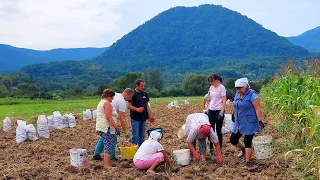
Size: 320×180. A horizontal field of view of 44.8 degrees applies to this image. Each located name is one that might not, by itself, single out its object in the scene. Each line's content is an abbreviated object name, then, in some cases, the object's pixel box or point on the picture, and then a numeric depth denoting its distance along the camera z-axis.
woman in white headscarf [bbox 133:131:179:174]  5.57
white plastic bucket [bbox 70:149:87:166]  6.17
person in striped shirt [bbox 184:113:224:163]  5.82
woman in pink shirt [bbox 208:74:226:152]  6.54
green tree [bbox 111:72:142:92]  46.55
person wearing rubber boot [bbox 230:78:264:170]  5.57
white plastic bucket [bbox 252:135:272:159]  5.86
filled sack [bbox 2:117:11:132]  11.02
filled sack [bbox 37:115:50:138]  9.49
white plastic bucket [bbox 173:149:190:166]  5.96
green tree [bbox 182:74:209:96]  42.88
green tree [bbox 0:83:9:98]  38.74
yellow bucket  6.51
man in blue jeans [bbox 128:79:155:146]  6.71
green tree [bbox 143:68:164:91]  62.09
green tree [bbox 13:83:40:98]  51.55
